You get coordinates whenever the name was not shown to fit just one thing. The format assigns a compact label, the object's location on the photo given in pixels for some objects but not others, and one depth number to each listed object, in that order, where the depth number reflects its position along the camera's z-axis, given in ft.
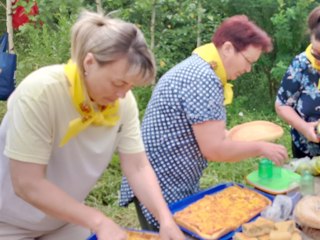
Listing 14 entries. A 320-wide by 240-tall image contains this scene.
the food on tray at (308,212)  5.98
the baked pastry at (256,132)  7.88
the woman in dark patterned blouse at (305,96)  8.41
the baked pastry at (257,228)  5.93
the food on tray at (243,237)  5.87
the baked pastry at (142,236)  5.79
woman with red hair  6.64
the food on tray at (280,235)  5.78
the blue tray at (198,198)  6.11
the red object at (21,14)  15.21
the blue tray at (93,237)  5.75
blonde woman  4.85
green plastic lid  7.21
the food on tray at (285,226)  5.92
